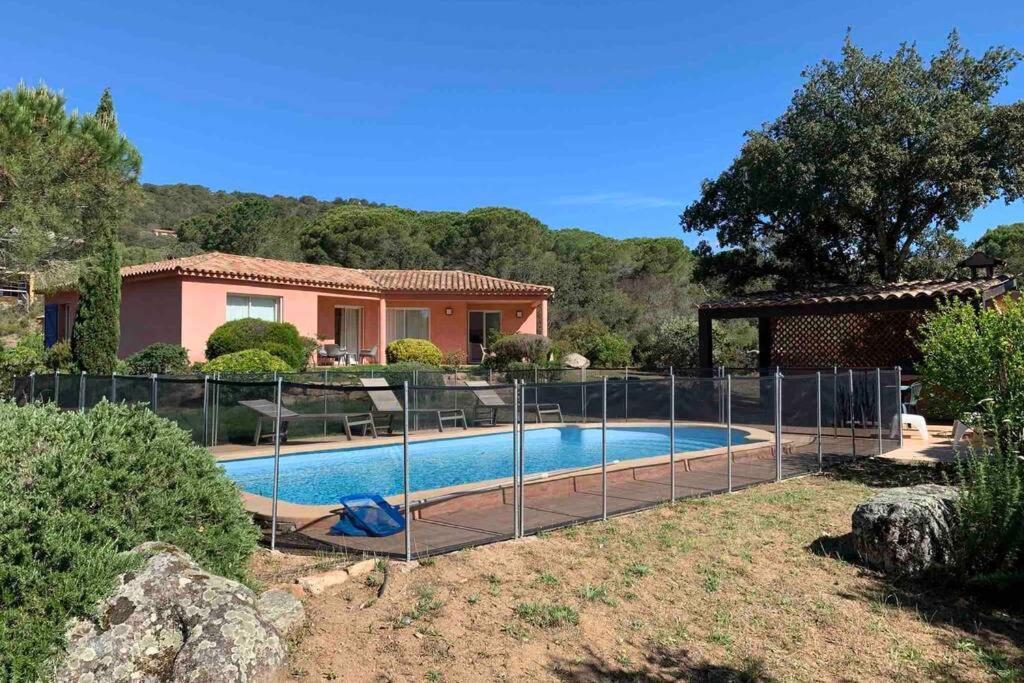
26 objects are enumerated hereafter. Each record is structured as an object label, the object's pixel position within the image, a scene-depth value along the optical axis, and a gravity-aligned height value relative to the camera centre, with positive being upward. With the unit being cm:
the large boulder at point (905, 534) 540 -136
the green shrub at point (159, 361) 1691 -14
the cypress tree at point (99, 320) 1577 +78
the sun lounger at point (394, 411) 1045 -85
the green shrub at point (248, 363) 1591 -17
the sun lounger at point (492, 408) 1170 -89
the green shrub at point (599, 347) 2600 +29
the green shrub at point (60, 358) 1731 -7
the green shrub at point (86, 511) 305 -76
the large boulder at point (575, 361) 2394 -20
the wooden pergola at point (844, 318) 1556 +91
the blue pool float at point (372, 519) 592 -135
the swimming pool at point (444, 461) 813 -136
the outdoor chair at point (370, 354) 2420 +4
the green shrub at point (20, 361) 1380 -13
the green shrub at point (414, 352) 2336 +10
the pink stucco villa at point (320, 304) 1998 +166
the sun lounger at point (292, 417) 926 -90
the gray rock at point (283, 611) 390 -141
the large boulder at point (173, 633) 310 -124
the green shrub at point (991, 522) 526 -125
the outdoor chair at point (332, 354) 2223 +3
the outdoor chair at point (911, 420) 1211 -118
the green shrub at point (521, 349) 2348 +19
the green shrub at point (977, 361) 674 -6
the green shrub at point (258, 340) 1854 +39
